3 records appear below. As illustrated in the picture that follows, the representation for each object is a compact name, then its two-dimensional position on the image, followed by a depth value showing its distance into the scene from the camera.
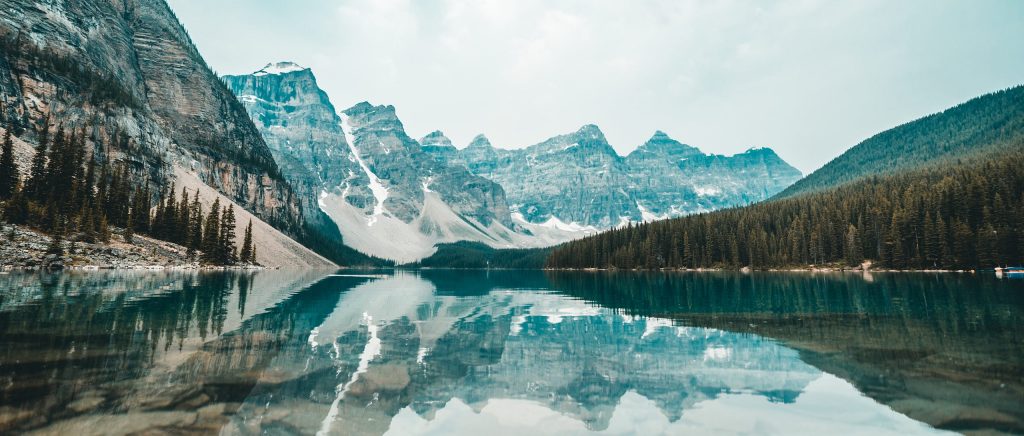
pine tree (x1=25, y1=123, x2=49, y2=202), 73.31
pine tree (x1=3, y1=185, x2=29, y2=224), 62.53
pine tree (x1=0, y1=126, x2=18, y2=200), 69.56
